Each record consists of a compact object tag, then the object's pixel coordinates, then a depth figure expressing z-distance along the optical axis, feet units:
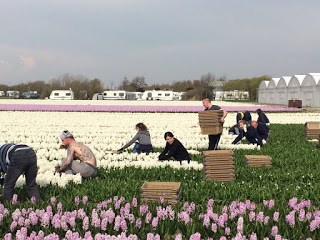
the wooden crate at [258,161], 39.42
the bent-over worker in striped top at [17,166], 25.32
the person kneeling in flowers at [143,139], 47.44
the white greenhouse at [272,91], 255.74
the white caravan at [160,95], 368.38
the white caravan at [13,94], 446.60
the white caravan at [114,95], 370.32
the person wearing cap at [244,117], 66.08
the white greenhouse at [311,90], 199.52
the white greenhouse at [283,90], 238.68
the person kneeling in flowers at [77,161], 32.60
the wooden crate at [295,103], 185.60
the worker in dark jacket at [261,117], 62.75
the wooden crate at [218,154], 33.63
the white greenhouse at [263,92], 274.57
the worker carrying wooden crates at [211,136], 48.26
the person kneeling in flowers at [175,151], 40.19
